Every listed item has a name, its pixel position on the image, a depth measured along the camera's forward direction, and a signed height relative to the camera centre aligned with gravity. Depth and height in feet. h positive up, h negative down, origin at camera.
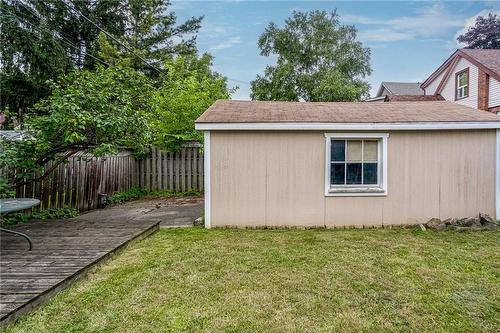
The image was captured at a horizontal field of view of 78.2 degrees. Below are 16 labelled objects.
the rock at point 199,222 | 21.44 -4.06
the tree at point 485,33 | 105.60 +46.08
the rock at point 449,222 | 20.11 -3.73
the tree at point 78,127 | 17.42 +2.23
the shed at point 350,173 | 20.53 -0.59
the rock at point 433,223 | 19.84 -3.78
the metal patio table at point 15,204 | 13.02 -1.87
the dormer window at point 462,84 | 54.60 +14.82
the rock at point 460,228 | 19.35 -4.02
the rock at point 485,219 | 19.98 -3.54
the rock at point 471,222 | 19.89 -3.72
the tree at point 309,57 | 83.25 +29.54
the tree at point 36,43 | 43.60 +18.12
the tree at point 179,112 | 34.68 +5.97
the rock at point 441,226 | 19.67 -3.93
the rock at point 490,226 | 19.66 -3.91
